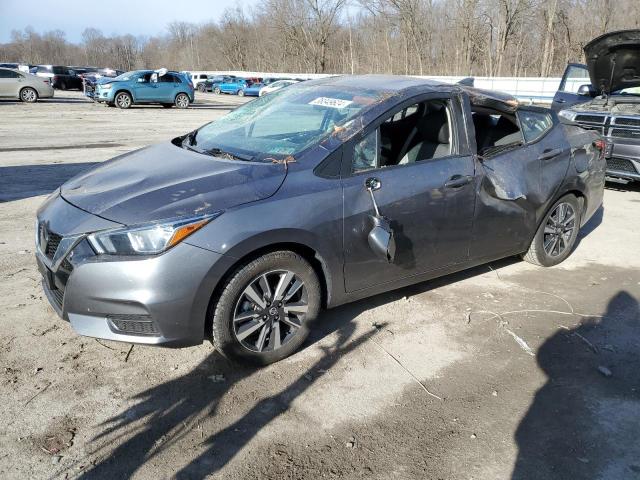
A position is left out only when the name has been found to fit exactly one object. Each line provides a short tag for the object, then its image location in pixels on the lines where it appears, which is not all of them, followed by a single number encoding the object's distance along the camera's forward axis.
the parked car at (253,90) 38.62
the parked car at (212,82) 43.09
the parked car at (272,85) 33.76
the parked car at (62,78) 38.42
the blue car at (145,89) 24.09
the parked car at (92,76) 28.30
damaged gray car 2.94
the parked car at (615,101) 7.95
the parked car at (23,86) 24.03
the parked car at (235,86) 41.38
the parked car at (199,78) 46.79
